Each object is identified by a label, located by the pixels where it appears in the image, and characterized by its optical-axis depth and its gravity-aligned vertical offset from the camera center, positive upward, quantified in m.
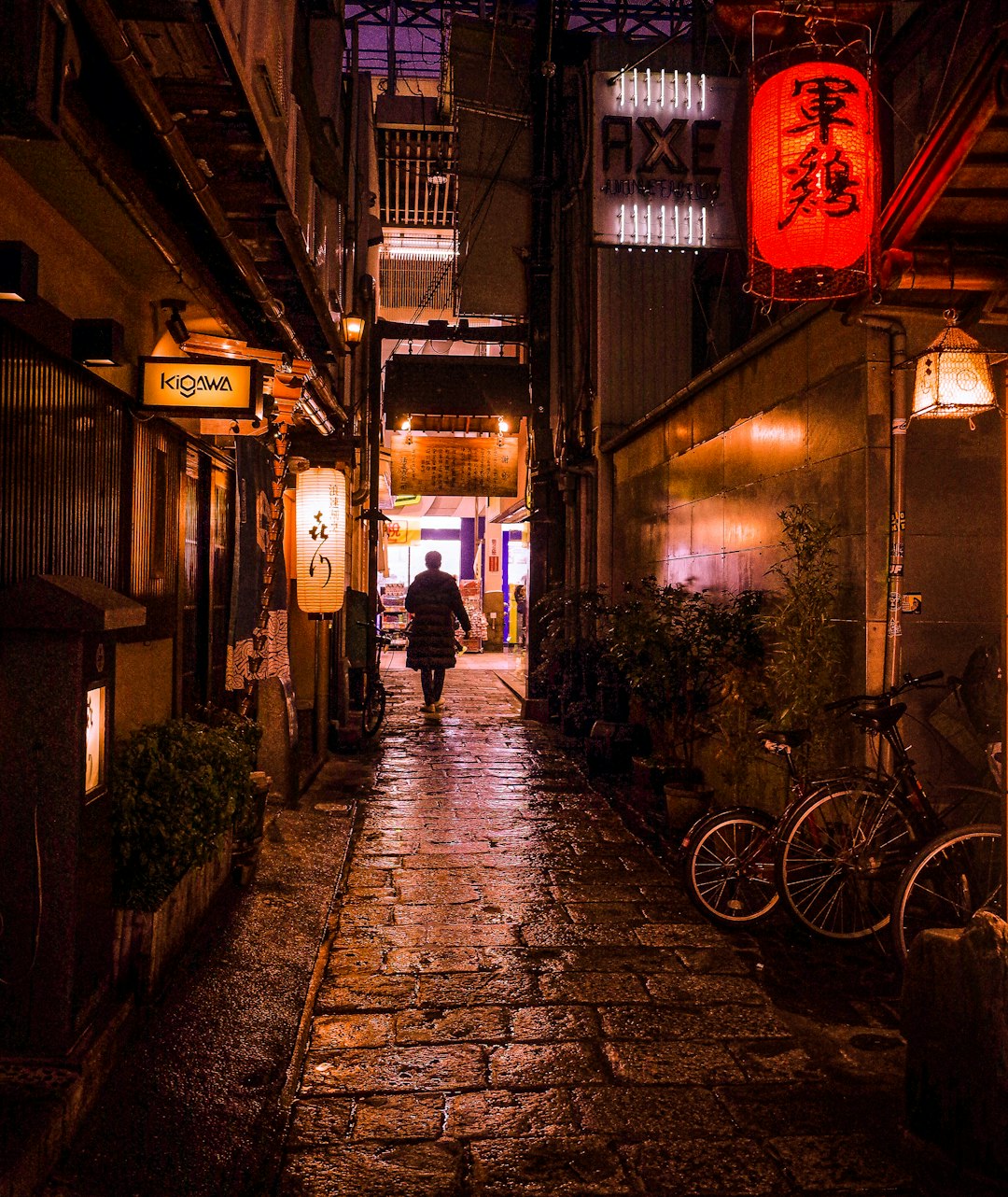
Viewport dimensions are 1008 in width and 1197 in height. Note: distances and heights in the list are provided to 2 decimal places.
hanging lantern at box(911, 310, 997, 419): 6.33 +1.51
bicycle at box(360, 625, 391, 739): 15.83 -2.01
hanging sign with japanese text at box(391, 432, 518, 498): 22.20 +2.96
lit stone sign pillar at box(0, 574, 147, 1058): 4.43 -1.10
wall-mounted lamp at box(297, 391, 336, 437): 10.52 +2.10
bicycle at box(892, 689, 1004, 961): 5.94 -1.91
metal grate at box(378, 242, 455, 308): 28.17 +9.60
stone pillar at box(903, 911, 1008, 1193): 3.94 -2.02
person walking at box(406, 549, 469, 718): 18.44 -0.58
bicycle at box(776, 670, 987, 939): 6.46 -1.81
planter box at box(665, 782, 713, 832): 9.76 -2.28
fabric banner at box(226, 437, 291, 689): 9.01 +0.20
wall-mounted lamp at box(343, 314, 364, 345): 15.66 +4.46
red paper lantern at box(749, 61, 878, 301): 6.48 +3.01
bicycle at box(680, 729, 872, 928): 7.08 -2.13
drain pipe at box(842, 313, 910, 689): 7.05 +0.78
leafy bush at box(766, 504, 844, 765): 7.33 -0.36
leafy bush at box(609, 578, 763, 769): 9.07 -0.65
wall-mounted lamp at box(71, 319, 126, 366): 5.68 +1.51
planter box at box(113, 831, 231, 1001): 5.51 -2.25
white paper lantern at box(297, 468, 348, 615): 11.84 +0.65
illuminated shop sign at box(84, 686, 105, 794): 4.76 -0.83
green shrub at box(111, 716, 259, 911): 5.68 -1.43
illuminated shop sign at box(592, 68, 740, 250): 10.12 +4.84
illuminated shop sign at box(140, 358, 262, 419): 7.15 +1.55
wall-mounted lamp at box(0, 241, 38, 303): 4.29 +1.48
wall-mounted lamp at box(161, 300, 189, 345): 8.06 +2.33
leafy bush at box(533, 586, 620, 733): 13.24 -1.11
